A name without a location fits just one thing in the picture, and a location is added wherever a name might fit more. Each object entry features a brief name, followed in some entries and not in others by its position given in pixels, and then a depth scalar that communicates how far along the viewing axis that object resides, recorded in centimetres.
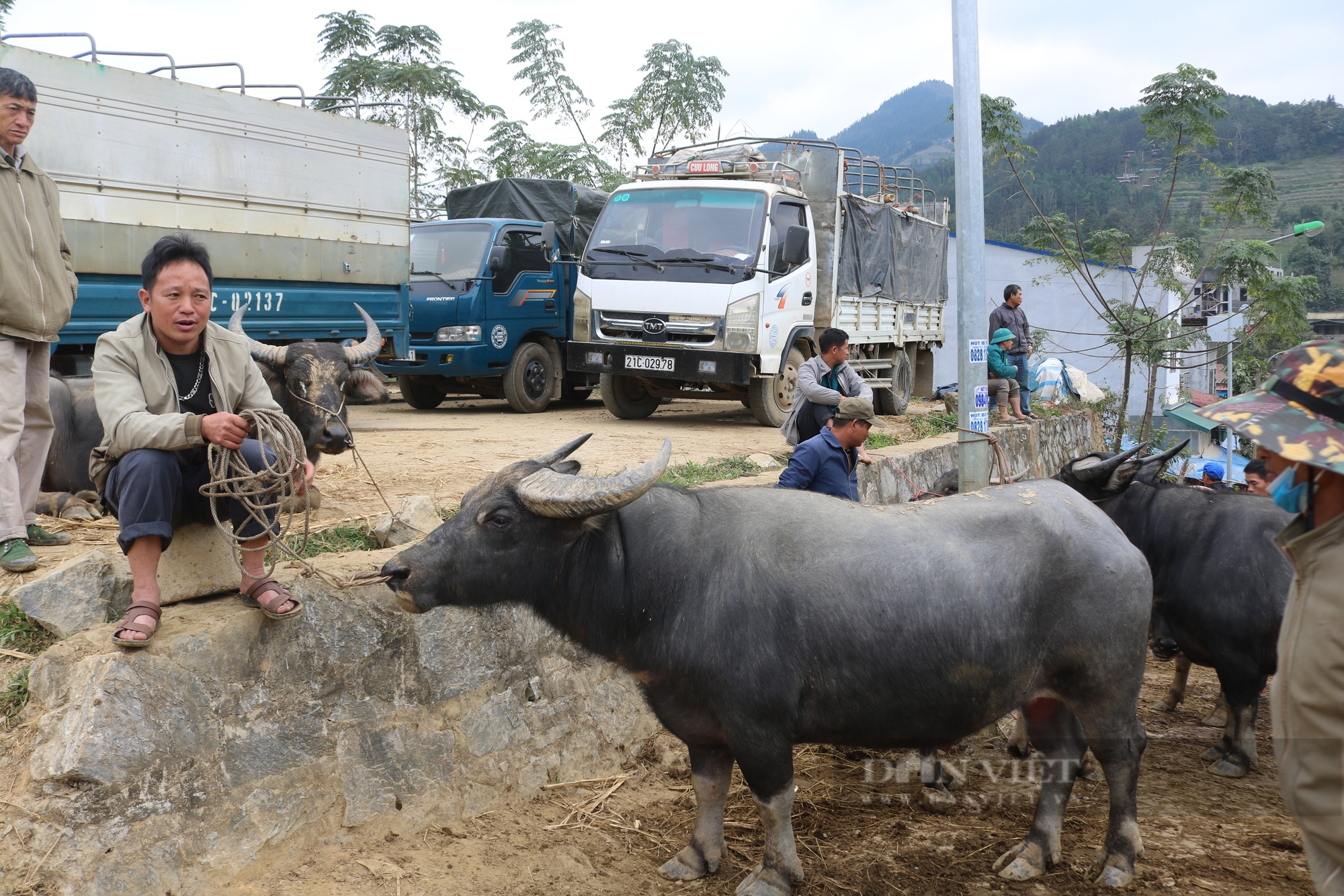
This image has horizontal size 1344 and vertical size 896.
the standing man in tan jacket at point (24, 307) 382
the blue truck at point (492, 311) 1107
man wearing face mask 177
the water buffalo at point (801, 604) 316
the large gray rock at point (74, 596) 343
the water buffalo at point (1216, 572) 439
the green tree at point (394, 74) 1661
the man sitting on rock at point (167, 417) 312
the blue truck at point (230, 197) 734
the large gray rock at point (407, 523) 460
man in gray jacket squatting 633
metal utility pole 594
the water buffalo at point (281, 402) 539
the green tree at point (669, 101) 2059
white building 2300
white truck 977
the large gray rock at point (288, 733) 301
